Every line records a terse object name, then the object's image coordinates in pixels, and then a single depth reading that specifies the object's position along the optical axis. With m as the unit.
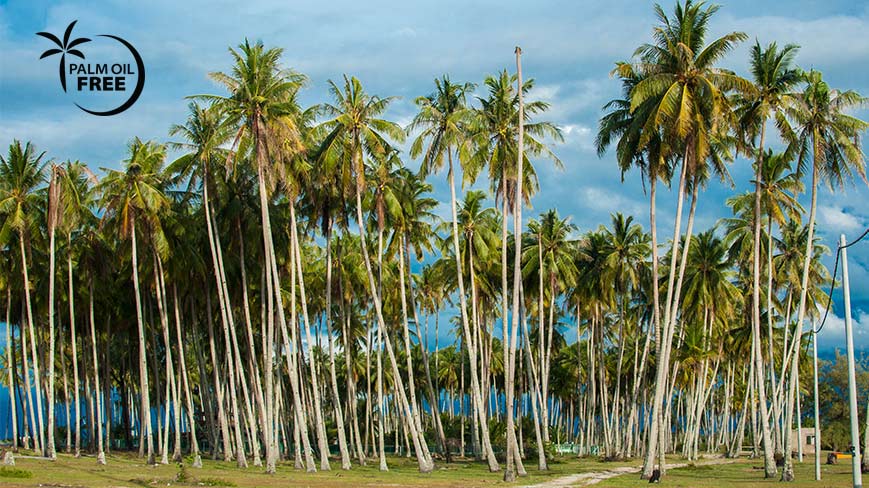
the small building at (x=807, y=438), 75.38
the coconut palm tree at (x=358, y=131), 36.59
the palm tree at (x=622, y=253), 54.19
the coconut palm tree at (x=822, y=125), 35.91
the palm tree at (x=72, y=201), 37.78
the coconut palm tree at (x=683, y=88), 32.41
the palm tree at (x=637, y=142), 33.94
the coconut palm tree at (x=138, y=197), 37.69
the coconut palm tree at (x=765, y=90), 35.31
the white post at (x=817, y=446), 33.53
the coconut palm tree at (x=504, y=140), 35.91
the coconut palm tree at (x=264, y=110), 34.78
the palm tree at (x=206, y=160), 37.56
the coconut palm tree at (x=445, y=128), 36.22
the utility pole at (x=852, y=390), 24.09
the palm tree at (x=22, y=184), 40.25
